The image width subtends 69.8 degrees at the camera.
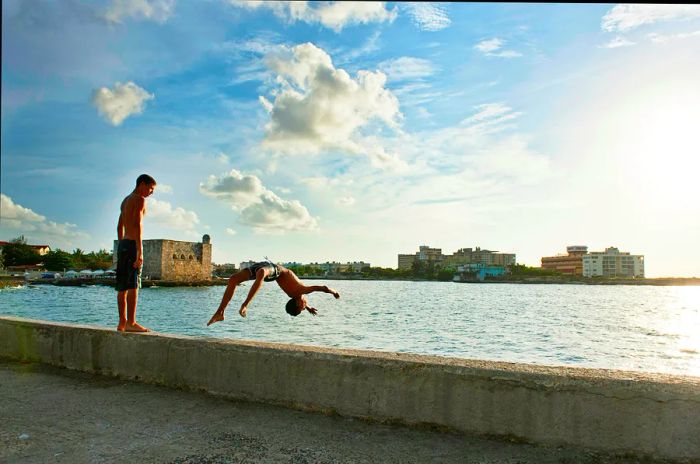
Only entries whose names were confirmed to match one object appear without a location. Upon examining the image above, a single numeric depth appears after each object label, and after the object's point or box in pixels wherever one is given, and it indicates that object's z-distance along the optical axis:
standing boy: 6.04
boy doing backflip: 6.00
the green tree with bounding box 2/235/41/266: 140.12
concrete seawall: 3.36
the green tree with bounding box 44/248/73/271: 136.12
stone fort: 101.19
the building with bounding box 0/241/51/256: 170.76
